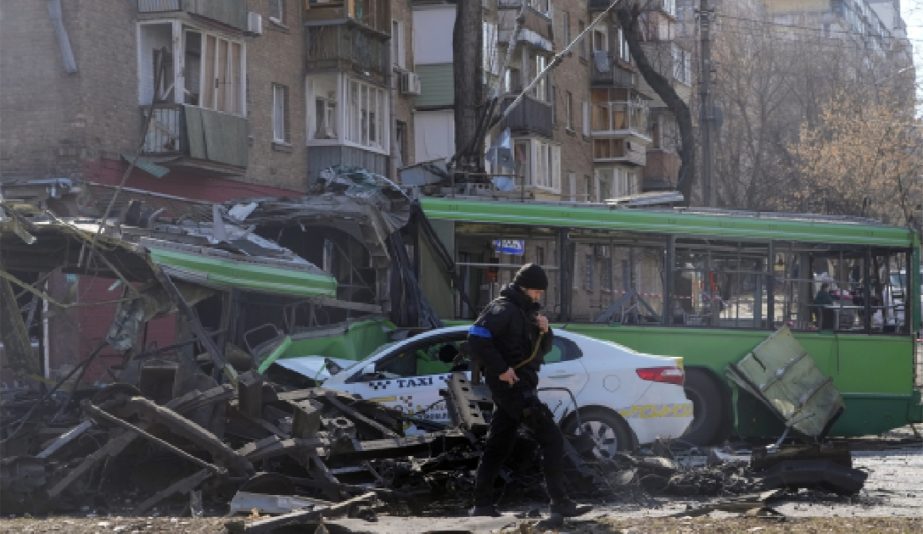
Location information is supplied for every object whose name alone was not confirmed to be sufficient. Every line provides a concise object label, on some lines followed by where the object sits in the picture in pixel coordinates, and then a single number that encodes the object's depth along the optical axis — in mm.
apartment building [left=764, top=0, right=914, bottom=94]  68438
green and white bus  19359
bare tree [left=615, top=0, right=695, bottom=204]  35219
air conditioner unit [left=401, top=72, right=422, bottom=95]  40781
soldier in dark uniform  10820
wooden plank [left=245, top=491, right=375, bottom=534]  9203
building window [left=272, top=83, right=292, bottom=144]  34672
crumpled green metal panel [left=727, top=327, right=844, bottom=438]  18609
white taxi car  14844
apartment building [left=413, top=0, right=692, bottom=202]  43125
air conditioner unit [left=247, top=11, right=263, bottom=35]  31875
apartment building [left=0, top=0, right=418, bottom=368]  26734
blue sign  19672
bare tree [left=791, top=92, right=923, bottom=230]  49531
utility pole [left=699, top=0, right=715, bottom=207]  34719
